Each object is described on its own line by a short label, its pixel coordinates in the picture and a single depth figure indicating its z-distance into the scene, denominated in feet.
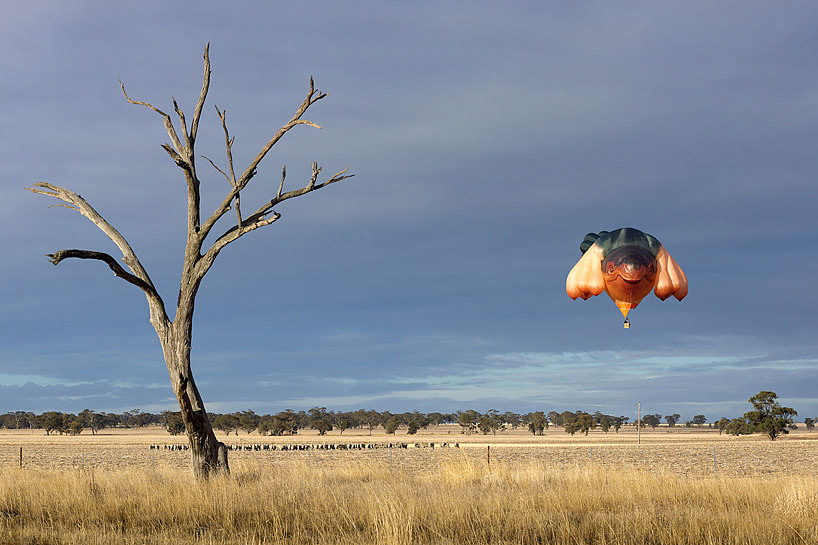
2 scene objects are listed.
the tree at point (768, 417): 300.40
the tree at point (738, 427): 341.82
